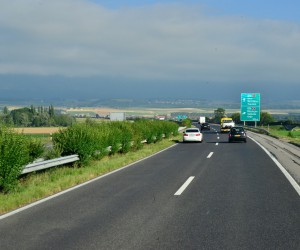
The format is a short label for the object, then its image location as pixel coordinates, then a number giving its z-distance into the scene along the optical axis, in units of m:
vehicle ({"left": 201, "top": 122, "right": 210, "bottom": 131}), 69.93
